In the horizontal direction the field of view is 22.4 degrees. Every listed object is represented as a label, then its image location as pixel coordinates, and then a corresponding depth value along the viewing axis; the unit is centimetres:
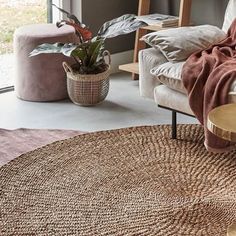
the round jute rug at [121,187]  245
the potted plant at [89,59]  376
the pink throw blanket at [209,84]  289
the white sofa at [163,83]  311
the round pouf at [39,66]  393
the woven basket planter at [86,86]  387
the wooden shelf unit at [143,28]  419
